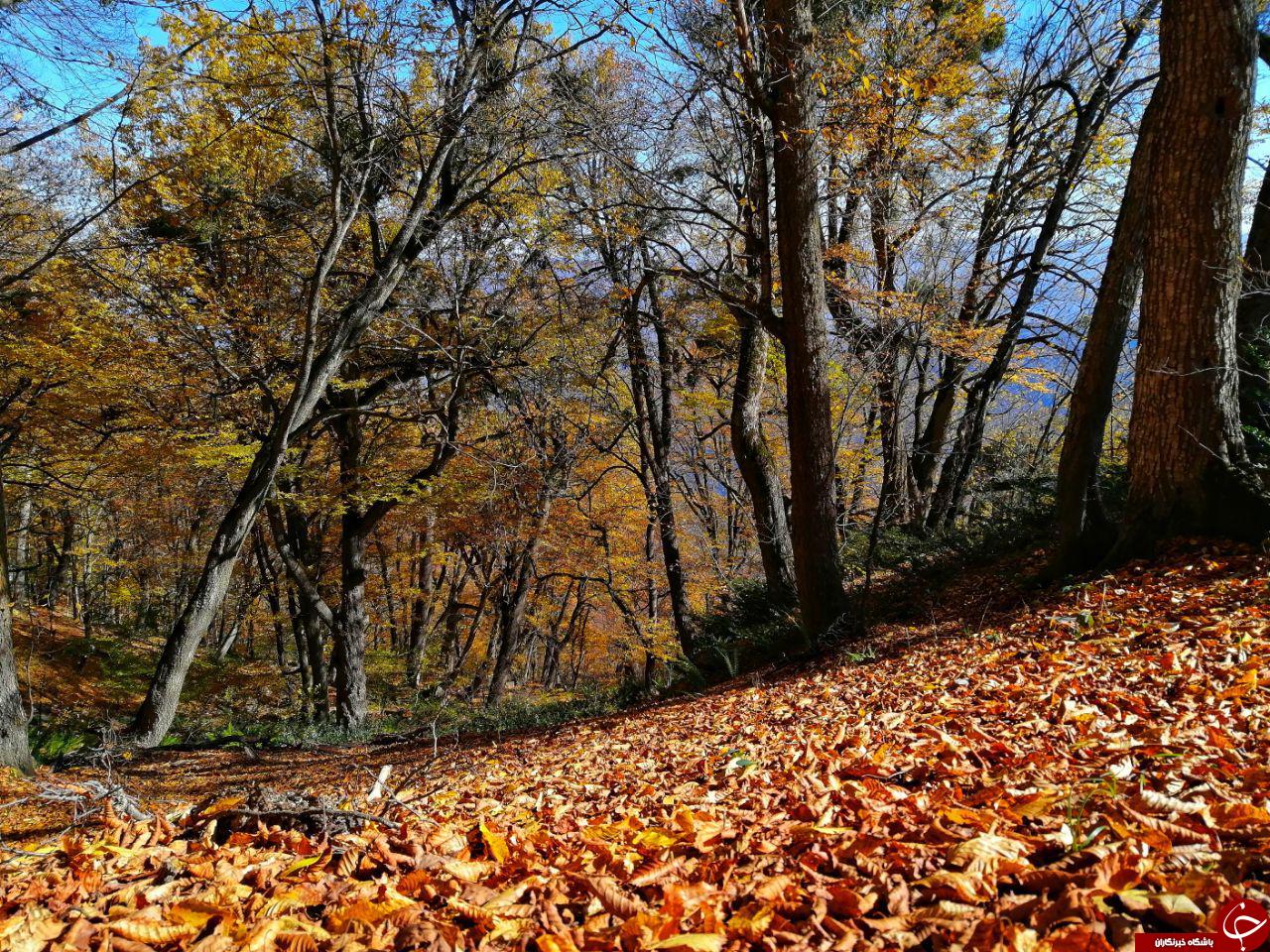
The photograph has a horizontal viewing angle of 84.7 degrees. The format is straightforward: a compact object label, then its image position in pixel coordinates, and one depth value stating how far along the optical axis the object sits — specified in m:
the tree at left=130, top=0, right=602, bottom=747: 6.01
